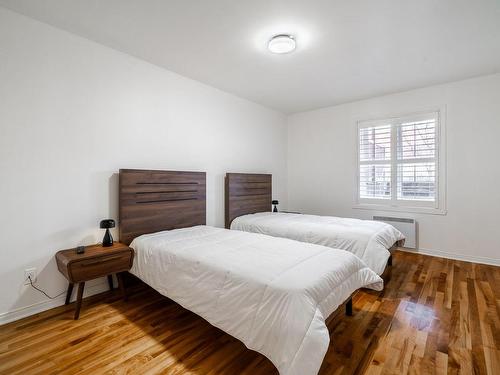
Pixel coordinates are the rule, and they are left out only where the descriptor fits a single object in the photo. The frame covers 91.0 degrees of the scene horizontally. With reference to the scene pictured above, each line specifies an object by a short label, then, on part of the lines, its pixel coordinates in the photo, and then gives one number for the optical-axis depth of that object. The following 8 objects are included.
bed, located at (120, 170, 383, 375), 1.34
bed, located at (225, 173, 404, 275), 2.65
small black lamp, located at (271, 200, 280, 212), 4.61
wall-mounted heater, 3.86
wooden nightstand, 2.04
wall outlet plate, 2.13
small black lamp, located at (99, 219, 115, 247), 2.35
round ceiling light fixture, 2.38
